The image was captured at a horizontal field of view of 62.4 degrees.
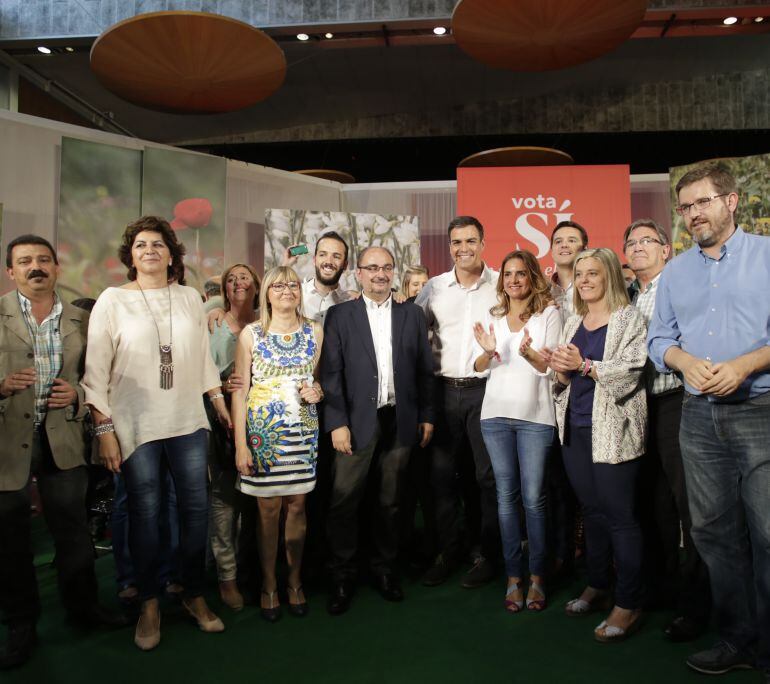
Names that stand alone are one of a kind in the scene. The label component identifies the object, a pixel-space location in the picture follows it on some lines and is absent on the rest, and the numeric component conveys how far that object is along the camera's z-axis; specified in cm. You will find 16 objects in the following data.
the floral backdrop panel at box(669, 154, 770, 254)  677
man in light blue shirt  206
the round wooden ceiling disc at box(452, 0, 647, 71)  501
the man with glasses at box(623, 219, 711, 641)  262
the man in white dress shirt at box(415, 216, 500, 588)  320
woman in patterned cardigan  255
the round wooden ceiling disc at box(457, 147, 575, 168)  755
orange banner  728
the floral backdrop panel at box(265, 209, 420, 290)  639
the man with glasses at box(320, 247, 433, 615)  297
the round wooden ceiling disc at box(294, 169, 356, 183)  876
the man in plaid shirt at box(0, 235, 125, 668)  247
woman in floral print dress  284
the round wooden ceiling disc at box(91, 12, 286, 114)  509
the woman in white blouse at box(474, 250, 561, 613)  286
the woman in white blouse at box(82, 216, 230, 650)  255
